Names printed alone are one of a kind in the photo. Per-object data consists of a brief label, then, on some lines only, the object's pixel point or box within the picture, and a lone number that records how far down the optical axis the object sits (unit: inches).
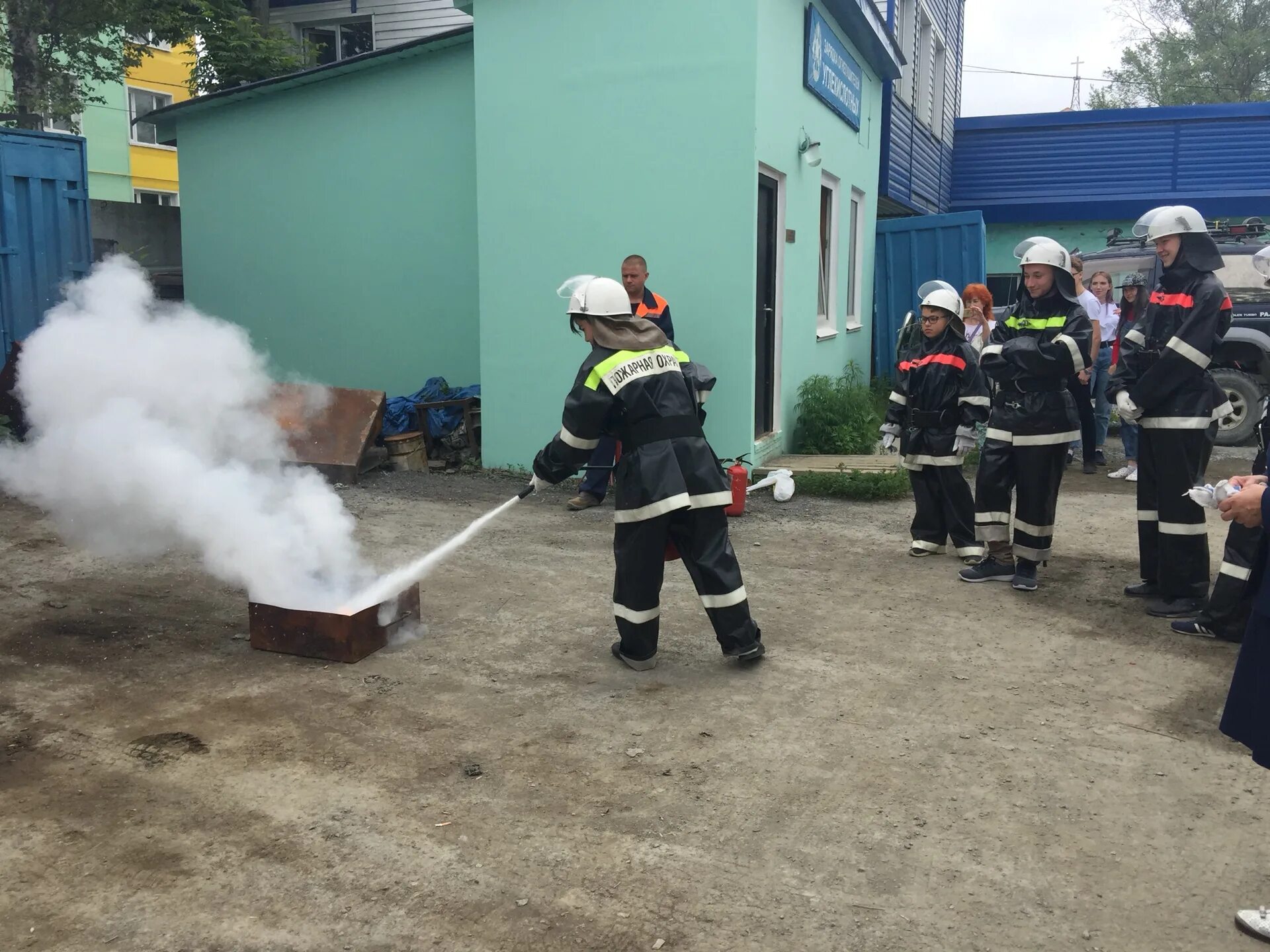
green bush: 422.9
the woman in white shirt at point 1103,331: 422.9
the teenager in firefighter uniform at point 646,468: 200.4
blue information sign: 412.2
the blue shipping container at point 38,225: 393.1
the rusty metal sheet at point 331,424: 387.5
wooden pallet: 381.1
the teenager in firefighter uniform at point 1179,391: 237.8
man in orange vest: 333.7
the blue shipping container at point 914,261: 549.0
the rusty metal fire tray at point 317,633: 206.1
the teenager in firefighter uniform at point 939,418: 283.0
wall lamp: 413.7
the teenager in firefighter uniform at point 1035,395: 255.9
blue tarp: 414.3
